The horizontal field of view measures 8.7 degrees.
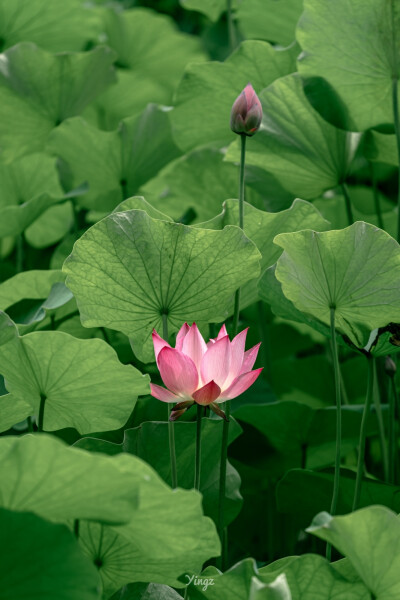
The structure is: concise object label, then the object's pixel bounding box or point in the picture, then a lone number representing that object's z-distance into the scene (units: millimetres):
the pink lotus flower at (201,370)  4703
